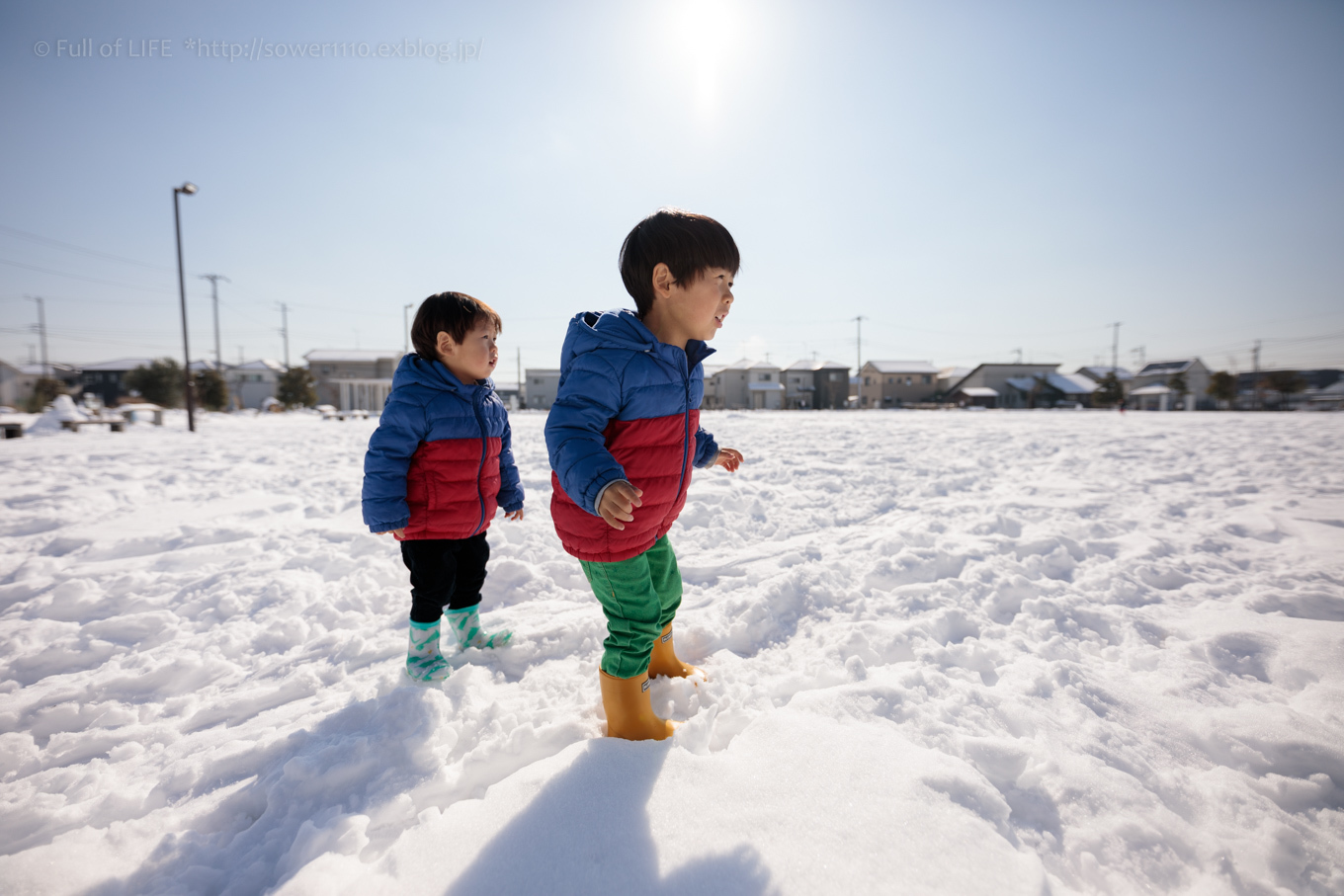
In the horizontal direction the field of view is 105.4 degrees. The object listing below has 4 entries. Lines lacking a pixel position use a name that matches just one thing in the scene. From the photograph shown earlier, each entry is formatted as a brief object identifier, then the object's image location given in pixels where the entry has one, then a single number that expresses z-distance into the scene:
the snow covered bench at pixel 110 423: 12.02
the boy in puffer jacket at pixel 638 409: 1.45
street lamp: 11.63
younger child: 1.89
